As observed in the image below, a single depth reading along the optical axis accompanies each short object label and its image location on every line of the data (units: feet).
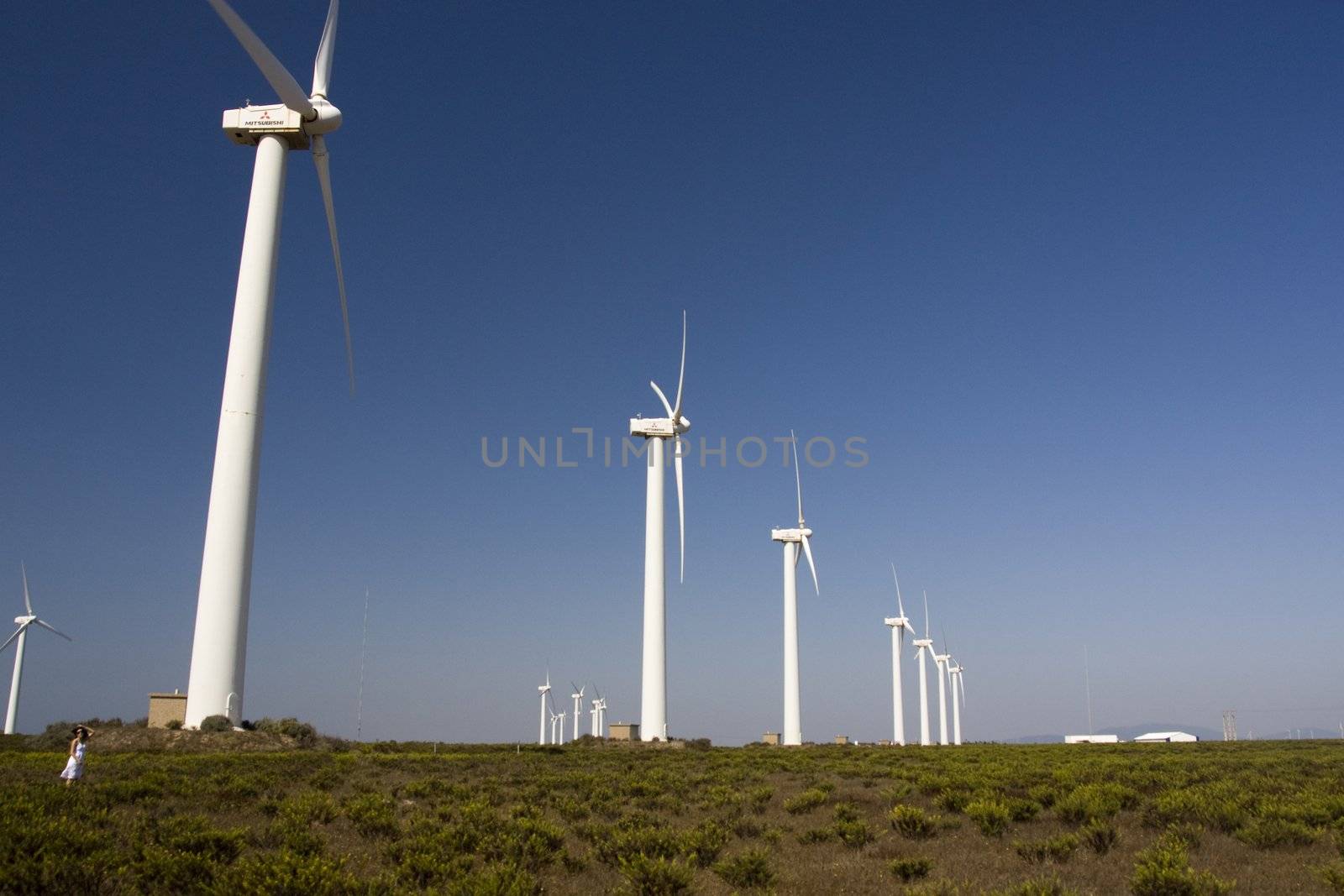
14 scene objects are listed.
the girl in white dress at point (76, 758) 72.90
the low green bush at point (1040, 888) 42.55
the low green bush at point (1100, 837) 59.52
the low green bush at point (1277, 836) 59.72
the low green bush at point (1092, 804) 70.74
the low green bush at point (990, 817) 65.72
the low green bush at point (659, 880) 45.91
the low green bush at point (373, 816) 63.10
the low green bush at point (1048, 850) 56.75
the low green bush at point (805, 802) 80.84
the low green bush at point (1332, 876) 45.85
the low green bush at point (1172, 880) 44.98
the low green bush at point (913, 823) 66.33
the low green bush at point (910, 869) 51.65
